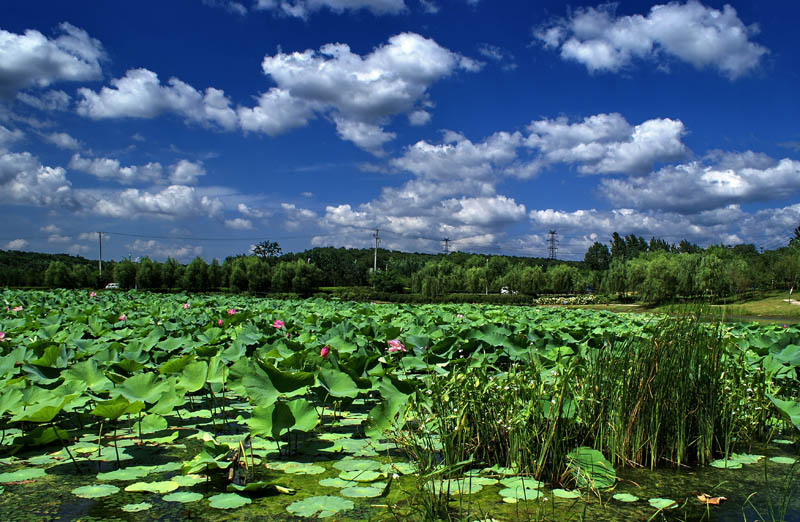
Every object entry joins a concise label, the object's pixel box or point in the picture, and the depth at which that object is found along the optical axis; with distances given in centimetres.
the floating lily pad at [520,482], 251
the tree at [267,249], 10725
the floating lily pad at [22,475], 237
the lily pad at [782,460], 311
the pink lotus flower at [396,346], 402
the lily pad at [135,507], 212
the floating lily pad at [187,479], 240
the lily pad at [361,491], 230
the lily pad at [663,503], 232
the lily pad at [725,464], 300
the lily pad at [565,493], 241
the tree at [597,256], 11922
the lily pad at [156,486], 231
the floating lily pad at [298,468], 266
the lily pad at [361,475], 256
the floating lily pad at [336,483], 247
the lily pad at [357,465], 272
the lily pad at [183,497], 223
